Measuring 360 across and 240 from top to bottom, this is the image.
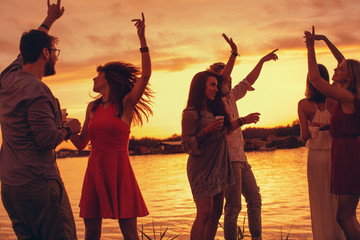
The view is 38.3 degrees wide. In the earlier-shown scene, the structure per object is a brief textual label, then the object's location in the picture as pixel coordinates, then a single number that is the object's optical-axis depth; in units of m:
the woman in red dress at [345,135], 4.75
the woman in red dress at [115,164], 4.34
